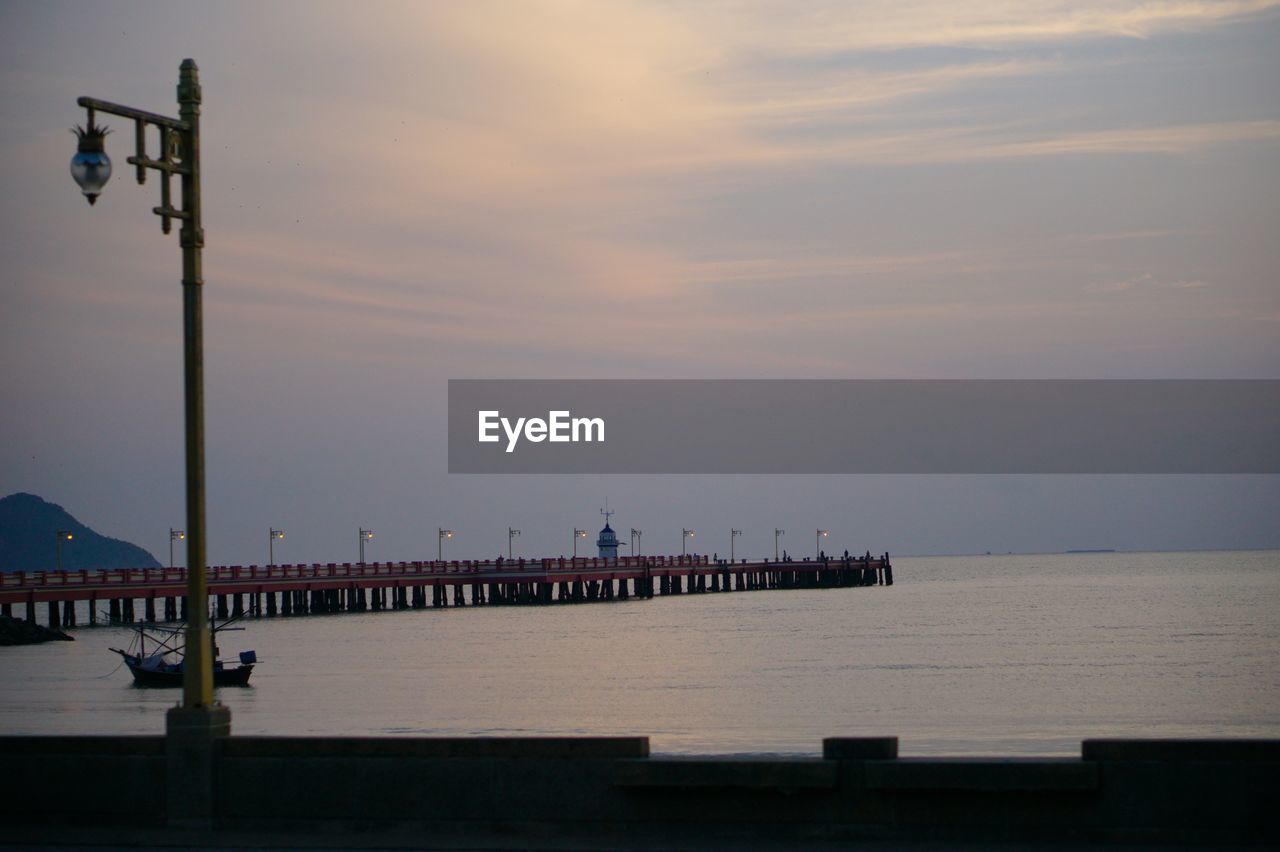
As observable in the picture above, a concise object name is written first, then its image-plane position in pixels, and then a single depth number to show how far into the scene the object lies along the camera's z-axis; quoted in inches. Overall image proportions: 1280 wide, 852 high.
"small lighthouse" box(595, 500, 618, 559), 7111.2
